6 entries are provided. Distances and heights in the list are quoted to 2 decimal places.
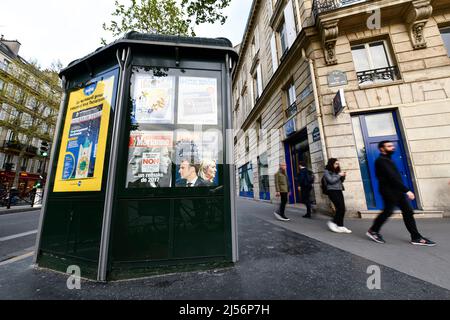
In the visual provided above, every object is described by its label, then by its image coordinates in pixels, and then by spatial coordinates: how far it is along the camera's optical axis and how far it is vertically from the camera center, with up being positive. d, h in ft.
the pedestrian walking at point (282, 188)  19.69 -0.05
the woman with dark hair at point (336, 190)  14.44 -0.31
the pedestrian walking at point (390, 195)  10.92 -0.61
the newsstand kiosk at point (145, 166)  8.18 +1.22
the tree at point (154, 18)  36.04 +33.92
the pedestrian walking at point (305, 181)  21.37 +0.65
